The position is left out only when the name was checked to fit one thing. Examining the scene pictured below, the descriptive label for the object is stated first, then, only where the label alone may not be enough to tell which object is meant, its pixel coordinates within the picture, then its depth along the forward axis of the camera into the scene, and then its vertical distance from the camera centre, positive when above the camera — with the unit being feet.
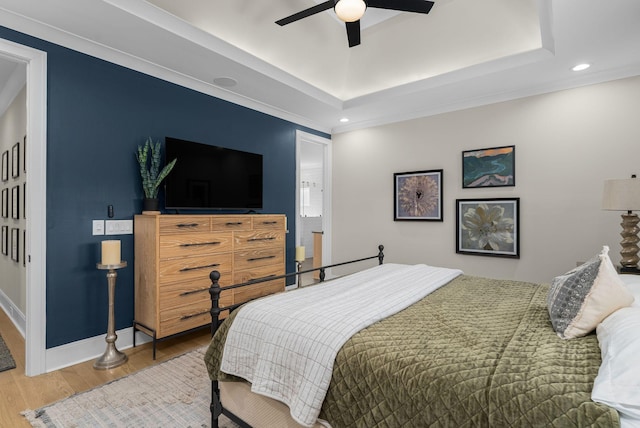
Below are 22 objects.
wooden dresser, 9.00 -1.52
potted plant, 9.50 +1.15
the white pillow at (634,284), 4.83 -1.23
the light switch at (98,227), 8.98 -0.36
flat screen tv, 10.26 +1.22
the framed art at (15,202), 11.27 +0.42
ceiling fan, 6.89 +4.60
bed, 3.28 -1.75
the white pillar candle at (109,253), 8.29 -0.98
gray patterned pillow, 4.43 -1.20
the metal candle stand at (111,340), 8.43 -3.28
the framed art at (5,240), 12.56 -1.01
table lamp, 8.50 +0.15
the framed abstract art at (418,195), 13.93 +0.77
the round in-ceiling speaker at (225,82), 11.18 +4.52
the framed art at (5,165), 12.54 +1.87
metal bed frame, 5.67 -3.00
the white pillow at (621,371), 2.88 -1.50
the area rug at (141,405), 6.21 -3.87
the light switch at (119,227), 9.24 -0.38
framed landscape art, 12.28 +1.75
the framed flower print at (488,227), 12.16 -0.52
